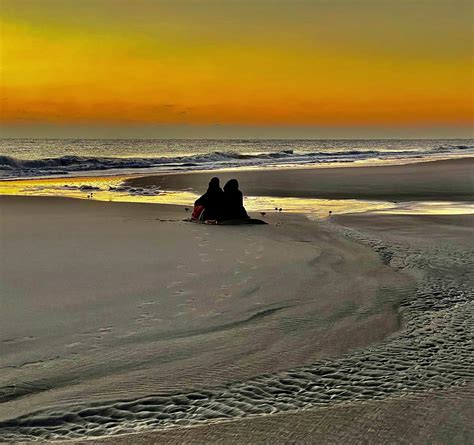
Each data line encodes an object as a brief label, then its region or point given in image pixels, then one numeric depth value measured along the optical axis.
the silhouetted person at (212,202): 13.10
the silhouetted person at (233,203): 13.05
